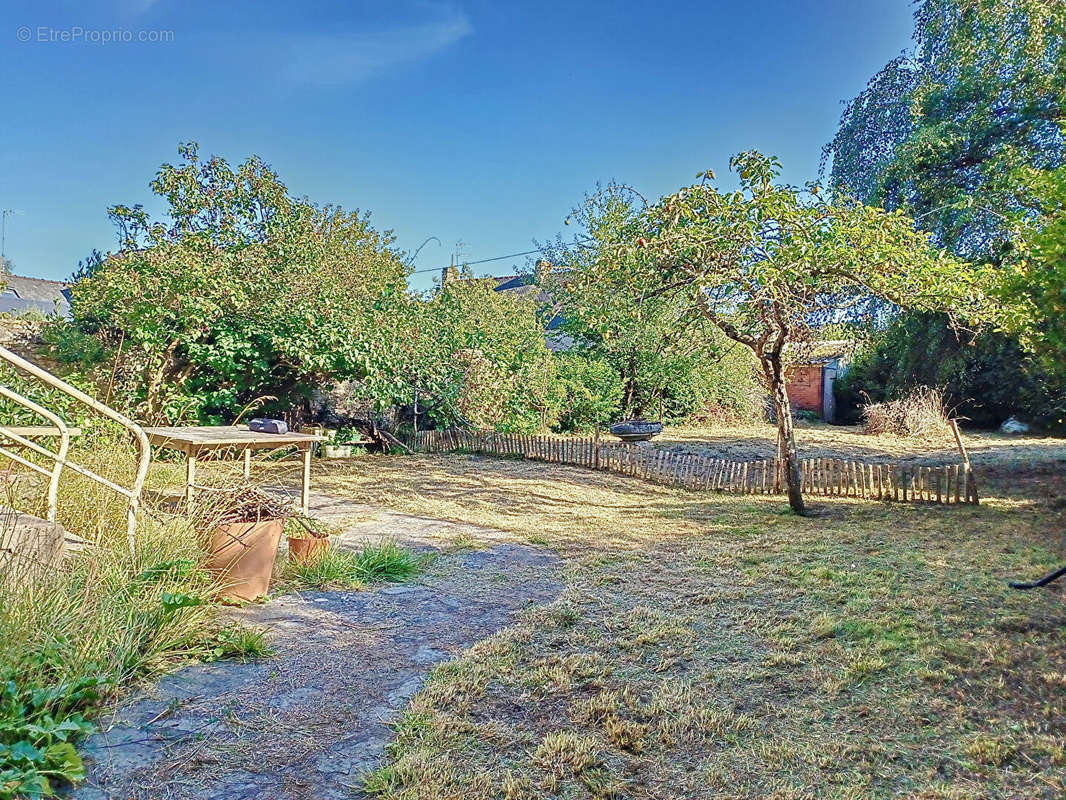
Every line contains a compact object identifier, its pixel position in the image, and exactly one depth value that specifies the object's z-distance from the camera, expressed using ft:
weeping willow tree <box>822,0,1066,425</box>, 28.84
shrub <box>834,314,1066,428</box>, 42.65
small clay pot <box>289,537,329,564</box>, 14.32
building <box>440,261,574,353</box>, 47.06
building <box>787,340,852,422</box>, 65.57
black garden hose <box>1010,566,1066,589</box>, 11.85
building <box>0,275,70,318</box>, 72.59
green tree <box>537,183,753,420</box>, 46.85
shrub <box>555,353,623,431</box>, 44.47
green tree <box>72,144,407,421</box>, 28.84
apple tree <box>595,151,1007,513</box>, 18.43
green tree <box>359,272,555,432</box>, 37.65
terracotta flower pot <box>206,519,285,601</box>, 11.88
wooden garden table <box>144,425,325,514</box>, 14.67
